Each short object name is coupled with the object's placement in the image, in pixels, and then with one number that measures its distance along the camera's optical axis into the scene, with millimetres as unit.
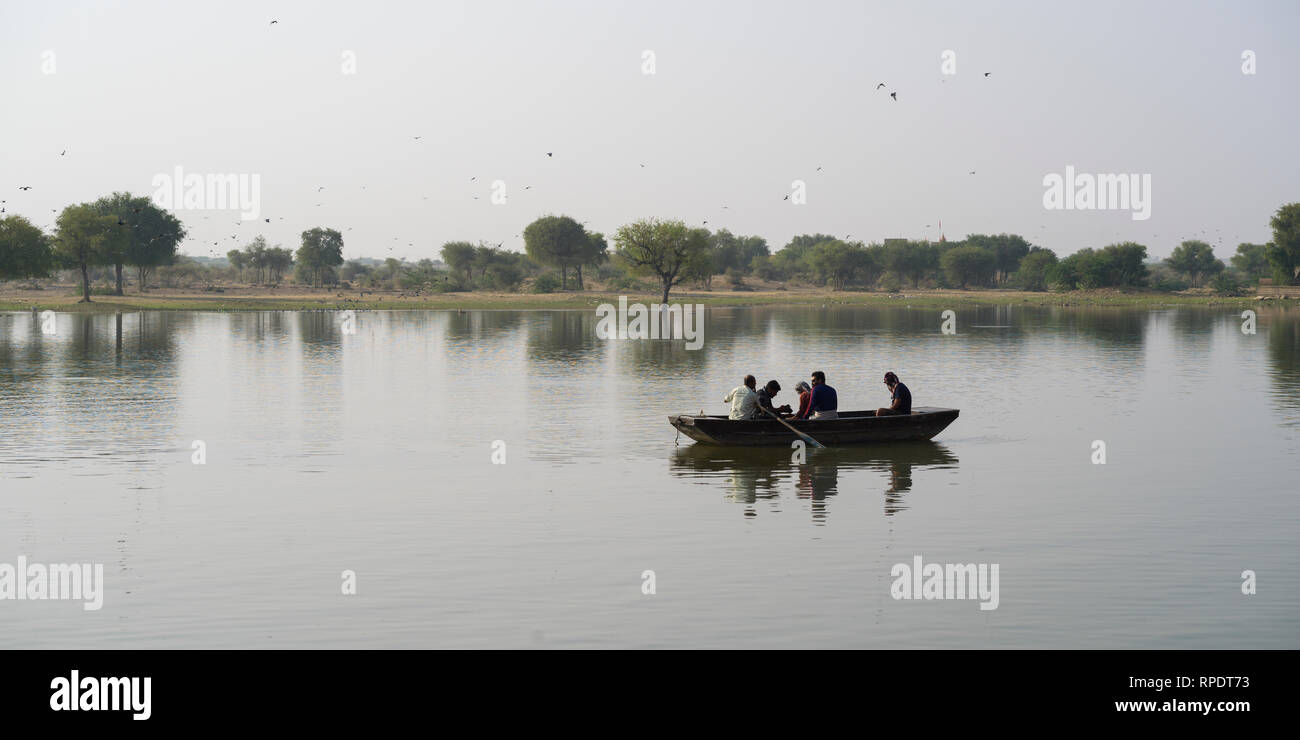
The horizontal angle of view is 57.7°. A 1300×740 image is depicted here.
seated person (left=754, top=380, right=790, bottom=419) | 29234
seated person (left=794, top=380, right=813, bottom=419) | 29188
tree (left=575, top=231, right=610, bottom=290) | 193750
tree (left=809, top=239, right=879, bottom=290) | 195750
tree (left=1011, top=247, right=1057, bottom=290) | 195875
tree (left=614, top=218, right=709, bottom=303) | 146125
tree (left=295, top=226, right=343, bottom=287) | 190375
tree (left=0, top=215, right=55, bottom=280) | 113562
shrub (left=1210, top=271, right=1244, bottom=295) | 168588
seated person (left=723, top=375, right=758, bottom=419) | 28734
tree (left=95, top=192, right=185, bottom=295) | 139500
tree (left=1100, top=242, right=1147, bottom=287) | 175250
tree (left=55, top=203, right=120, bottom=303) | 124250
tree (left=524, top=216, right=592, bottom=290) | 189000
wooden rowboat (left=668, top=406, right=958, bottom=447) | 28547
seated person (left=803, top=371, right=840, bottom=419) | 28875
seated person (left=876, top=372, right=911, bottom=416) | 29672
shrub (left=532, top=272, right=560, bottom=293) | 163625
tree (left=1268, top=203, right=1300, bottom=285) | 160625
